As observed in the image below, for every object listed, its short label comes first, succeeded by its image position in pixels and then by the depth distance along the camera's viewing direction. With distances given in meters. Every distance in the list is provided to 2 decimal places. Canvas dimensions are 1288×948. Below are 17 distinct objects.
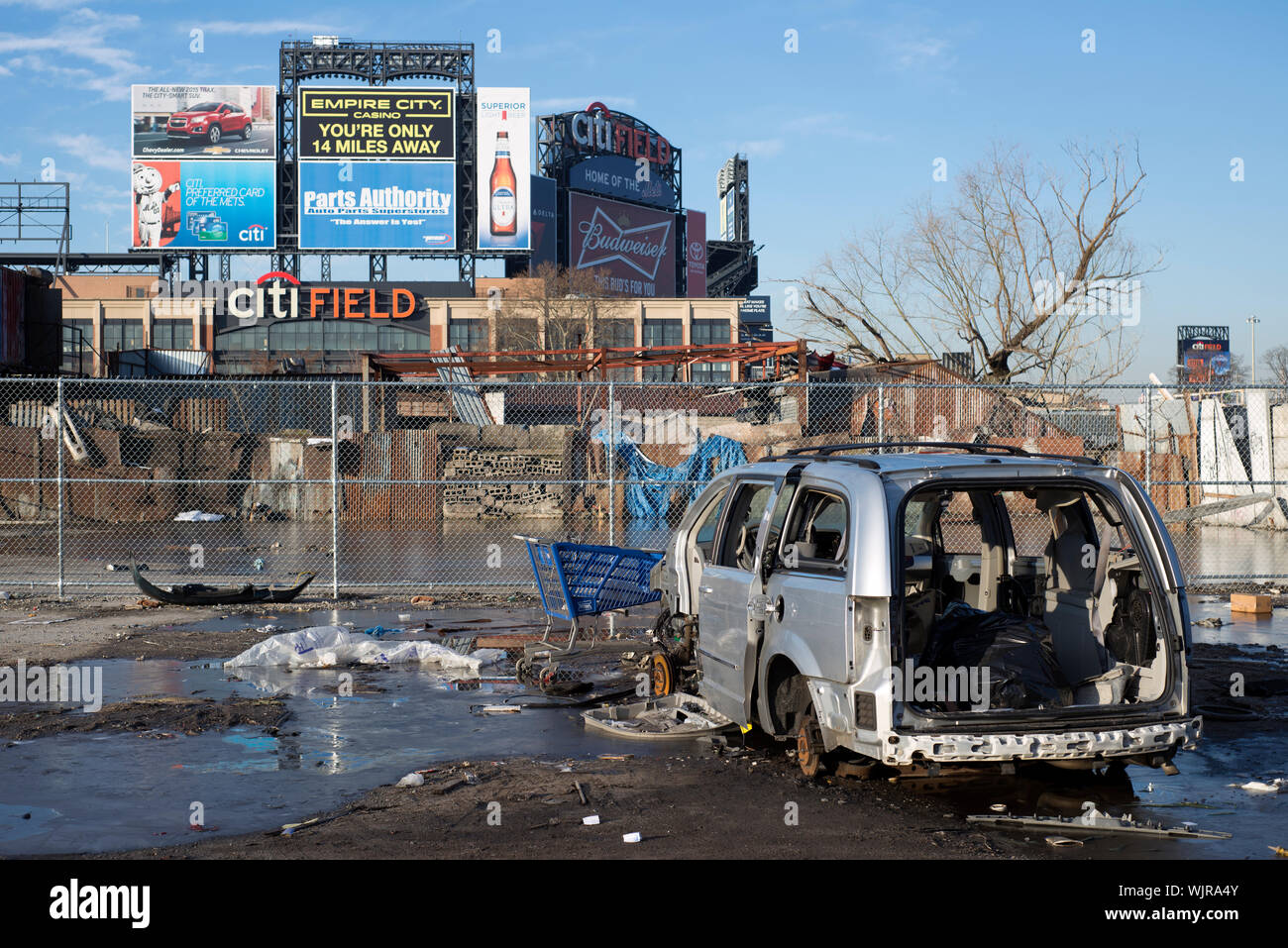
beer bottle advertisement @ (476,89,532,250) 64.69
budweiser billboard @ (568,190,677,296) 79.12
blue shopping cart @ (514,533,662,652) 9.27
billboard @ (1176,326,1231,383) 106.62
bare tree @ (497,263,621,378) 58.59
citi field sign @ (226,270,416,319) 64.12
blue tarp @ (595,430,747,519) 25.30
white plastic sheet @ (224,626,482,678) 9.84
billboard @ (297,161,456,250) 63.62
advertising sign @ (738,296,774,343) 99.62
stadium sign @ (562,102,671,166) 80.31
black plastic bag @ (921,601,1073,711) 6.11
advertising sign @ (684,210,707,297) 89.50
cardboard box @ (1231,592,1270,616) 12.61
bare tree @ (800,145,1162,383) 25.06
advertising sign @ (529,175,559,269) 76.94
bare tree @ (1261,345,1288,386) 99.25
